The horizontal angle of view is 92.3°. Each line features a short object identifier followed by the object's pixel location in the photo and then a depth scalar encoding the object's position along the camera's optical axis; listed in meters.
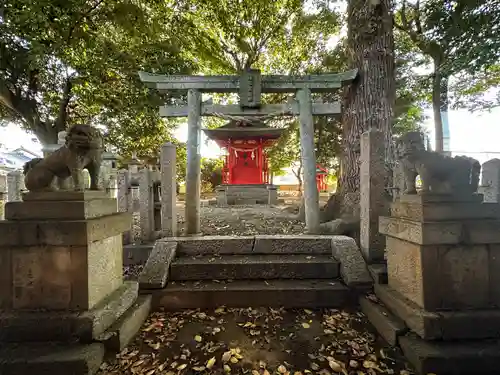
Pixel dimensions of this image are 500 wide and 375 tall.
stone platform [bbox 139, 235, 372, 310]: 2.98
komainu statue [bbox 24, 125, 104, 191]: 2.39
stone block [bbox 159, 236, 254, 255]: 3.65
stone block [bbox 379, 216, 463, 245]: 2.21
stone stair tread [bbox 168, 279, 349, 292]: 3.03
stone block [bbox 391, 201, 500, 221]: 2.26
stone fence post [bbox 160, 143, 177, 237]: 3.87
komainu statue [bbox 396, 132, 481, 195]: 2.36
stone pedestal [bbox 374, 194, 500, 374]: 2.13
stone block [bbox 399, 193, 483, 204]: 2.31
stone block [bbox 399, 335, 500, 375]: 1.95
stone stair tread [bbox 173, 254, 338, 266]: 3.38
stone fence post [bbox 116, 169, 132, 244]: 4.26
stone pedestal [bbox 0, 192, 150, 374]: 2.14
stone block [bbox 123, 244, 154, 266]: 3.88
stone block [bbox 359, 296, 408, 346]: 2.27
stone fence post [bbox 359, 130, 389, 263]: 3.28
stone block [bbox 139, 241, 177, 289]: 3.04
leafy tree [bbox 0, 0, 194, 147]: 6.67
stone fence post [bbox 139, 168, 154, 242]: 4.09
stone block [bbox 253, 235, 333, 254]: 3.66
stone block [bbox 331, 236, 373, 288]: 2.99
